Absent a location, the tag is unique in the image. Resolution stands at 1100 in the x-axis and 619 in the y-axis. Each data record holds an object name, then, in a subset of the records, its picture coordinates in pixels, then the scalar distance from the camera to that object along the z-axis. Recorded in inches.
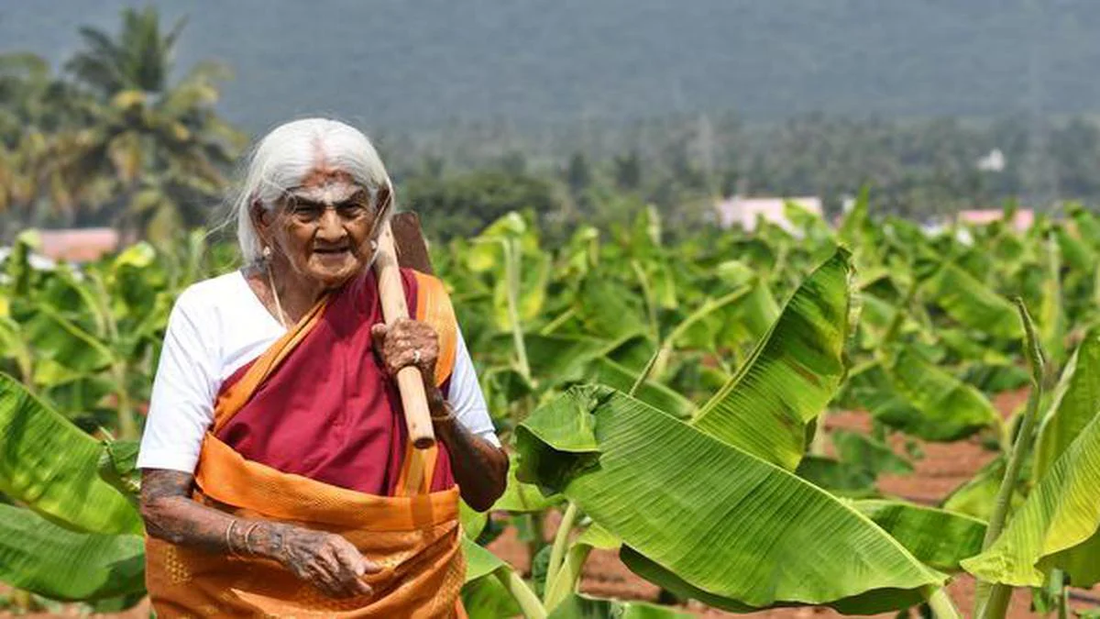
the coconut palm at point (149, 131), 2373.3
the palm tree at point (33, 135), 2338.8
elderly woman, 126.0
